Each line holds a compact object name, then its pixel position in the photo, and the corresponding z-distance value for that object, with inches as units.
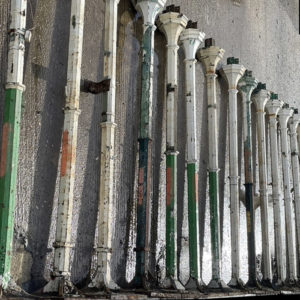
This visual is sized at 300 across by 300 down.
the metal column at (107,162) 57.3
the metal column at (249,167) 89.9
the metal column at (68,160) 51.6
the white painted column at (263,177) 94.8
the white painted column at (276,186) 100.5
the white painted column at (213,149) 79.0
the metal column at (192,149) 73.7
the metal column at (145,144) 63.1
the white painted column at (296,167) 112.3
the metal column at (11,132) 47.1
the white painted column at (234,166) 85.0
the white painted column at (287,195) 105.8
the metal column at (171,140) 68.6
